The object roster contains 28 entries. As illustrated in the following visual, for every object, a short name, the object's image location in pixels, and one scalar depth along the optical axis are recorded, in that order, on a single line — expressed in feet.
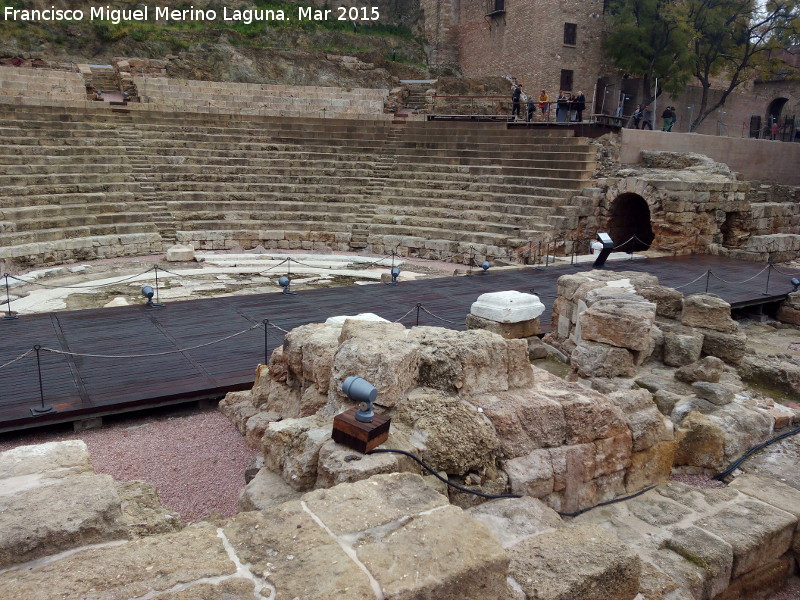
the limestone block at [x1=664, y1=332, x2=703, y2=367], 22.36
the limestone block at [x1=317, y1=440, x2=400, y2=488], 11.30
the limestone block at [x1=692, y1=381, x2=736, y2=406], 19.45
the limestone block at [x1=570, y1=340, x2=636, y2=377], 20.72
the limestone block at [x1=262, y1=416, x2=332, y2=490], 12.41
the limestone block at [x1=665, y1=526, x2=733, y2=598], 12.70
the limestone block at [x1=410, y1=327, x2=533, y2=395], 14.66
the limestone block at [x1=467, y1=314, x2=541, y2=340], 25.27
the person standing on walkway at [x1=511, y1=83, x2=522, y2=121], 65.77
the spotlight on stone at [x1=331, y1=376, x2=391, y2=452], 11.83
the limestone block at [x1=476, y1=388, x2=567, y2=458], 13.88
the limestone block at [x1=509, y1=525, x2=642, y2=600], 10.03
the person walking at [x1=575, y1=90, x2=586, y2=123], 61.82
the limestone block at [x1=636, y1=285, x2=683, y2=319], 24.94
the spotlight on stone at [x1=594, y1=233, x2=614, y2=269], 39.93
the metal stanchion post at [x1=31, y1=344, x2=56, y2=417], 19.36
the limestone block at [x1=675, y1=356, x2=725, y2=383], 20.99
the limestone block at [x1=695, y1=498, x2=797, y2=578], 13.33
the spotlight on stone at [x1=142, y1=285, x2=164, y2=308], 30.42
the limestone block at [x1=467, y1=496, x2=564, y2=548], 11.64
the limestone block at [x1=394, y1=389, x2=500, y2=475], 12.80
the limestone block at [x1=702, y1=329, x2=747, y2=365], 23.61
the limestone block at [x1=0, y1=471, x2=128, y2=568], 8.70
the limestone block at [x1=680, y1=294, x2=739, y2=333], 23.84
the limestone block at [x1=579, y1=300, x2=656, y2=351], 20.62
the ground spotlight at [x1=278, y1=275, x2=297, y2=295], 34.17
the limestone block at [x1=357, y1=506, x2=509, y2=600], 8.34
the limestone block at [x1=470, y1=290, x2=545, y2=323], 25.21
